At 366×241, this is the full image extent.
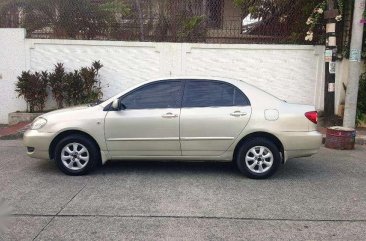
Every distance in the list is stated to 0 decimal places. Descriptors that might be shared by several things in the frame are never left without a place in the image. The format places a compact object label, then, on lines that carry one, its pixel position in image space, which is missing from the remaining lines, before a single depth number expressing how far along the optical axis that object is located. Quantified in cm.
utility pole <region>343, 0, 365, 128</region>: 893
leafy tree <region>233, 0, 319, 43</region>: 1088
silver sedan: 618
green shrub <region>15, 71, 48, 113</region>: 1035
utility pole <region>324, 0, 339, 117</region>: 955
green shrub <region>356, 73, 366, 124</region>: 1023
